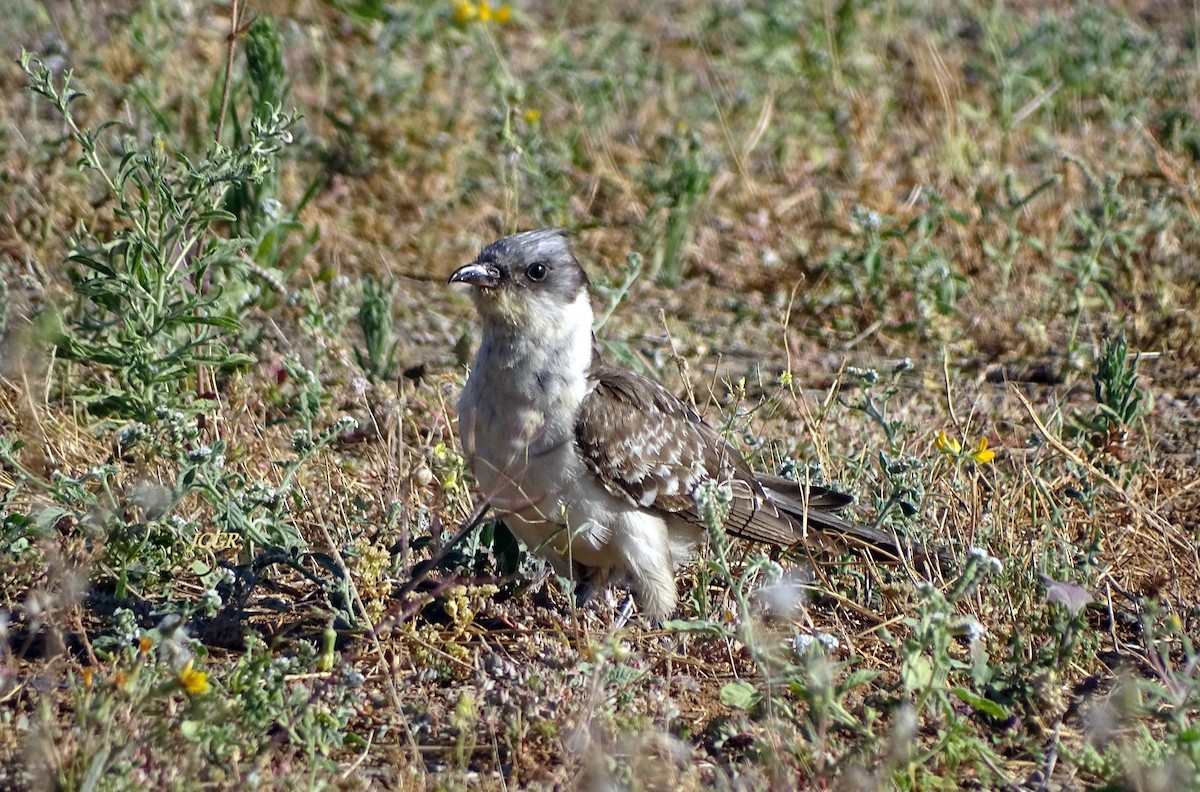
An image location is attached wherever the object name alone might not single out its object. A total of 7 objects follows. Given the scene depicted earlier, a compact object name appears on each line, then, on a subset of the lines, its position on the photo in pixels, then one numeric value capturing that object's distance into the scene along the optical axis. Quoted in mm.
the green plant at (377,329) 11953
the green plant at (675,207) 14445
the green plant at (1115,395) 10492
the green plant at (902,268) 13492
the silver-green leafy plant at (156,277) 9297
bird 9422
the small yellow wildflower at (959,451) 9531
